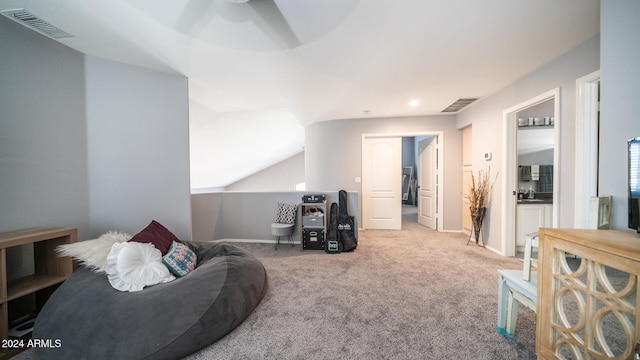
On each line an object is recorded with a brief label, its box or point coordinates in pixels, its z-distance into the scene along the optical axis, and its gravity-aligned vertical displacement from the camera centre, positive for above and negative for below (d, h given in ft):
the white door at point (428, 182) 15.05 -0.49
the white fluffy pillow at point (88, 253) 5.55 -2.01
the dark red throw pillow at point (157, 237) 6.72 -1.95
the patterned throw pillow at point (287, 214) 11.62 -2.07
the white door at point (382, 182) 15.39 -0.45
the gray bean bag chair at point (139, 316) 4.01 -2.90
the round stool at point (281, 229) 10.96 -2.72
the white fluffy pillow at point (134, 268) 5.07 -2.29
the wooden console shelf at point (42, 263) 4.89 -2.35
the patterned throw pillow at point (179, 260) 6.07 -2.46
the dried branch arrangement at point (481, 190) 11.20 -0.80
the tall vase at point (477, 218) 11.39 -2.29
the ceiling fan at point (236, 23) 5.15 +4.12
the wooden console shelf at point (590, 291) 2.58 -1.61
